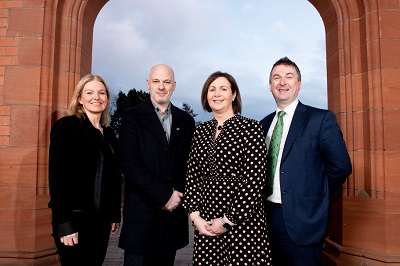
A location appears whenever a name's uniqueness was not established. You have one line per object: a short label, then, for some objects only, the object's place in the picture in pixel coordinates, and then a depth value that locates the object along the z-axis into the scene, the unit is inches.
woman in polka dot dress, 74.5
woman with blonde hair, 81.8
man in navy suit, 81.7
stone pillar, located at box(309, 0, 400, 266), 129.0
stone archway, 130.6
